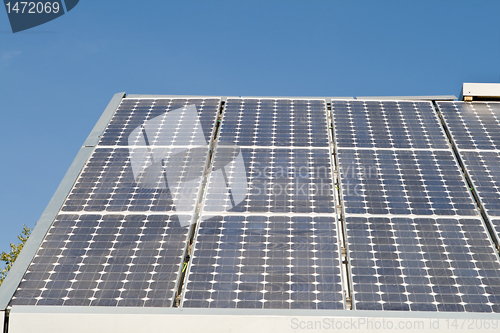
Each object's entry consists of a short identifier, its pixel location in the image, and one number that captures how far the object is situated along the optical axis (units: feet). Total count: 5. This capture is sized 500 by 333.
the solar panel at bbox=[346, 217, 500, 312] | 38.55
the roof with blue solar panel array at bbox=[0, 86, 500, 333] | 38.19
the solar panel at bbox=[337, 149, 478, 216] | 47.26
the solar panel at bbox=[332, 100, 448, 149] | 56.24
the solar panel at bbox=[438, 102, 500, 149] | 56.13
